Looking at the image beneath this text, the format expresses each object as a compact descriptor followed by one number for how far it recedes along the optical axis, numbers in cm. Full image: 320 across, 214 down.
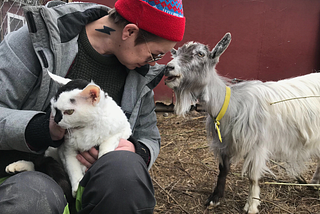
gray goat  232
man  114
